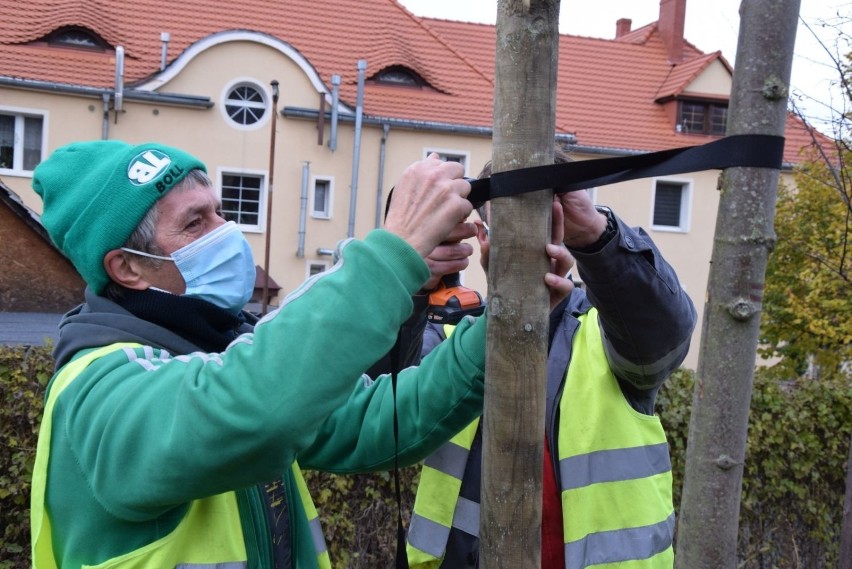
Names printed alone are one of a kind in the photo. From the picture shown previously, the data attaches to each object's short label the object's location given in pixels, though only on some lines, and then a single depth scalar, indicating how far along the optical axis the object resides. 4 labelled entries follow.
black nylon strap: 1.73
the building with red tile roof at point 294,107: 22.20
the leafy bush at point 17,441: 4.59
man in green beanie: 1.51
